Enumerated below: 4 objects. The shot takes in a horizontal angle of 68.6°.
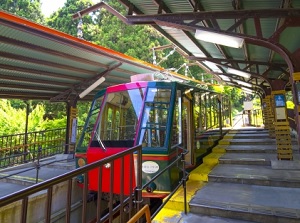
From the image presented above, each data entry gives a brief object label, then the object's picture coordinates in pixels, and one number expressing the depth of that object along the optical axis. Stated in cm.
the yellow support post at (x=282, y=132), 531
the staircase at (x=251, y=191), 317
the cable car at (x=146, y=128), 399
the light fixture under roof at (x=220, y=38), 402
